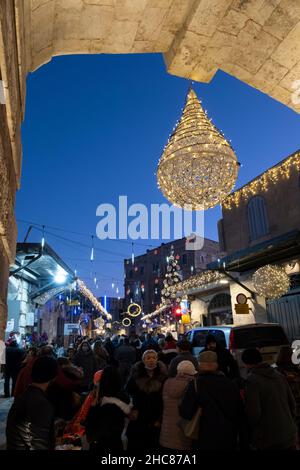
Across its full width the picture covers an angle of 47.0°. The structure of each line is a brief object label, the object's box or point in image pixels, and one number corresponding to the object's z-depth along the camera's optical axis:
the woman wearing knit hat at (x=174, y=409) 3.79
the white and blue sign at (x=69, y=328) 24.97
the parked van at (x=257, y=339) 9.26
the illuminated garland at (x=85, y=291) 27.27
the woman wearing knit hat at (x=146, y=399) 4.42
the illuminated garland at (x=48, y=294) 22.98
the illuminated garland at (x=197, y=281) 19.78
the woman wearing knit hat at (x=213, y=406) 3.33
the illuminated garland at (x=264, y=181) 16.11
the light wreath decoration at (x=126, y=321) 29.77
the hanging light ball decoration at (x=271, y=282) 11.56
